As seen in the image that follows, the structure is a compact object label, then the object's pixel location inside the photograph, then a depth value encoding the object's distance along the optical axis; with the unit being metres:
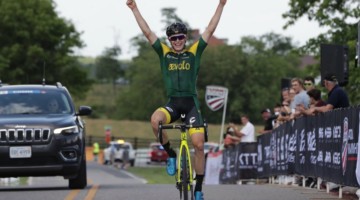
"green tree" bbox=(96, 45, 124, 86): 166.25
